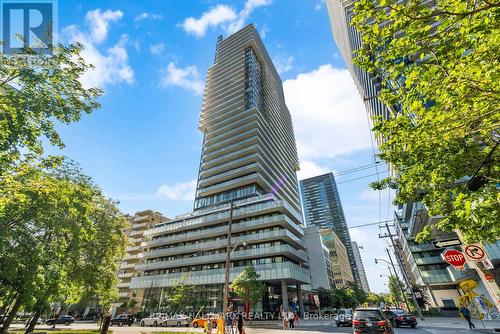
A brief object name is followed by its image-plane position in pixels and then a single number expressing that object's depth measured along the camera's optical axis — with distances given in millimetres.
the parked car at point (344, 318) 23453
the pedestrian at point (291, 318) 21573
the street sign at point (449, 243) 10217
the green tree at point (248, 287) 31119
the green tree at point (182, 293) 40434
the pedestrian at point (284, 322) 21209
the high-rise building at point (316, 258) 55938
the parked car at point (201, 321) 13756
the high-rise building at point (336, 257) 91062
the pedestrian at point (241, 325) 13959
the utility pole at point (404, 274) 29875
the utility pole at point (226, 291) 14375
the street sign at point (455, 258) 9711
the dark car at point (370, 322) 10453
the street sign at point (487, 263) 8352
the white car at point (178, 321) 29766
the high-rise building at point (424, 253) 38125
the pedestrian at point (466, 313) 17512
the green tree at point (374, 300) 98525
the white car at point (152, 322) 31598
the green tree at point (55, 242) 13038
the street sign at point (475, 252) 8305
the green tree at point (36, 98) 8602
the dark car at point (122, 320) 35438
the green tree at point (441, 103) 5324
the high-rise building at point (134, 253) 60403
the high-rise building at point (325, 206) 143762
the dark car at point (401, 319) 20203
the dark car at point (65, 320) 38575
